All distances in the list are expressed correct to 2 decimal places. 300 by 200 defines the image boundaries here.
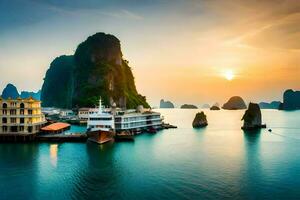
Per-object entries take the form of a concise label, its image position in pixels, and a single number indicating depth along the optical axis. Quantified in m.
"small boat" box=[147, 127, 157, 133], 113.55
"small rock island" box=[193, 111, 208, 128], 148.44
